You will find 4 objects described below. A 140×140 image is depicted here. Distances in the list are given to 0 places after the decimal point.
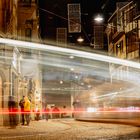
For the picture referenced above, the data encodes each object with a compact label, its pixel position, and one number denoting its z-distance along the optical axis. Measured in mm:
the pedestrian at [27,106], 25969
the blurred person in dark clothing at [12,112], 26953
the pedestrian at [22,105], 26364
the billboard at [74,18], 22359
